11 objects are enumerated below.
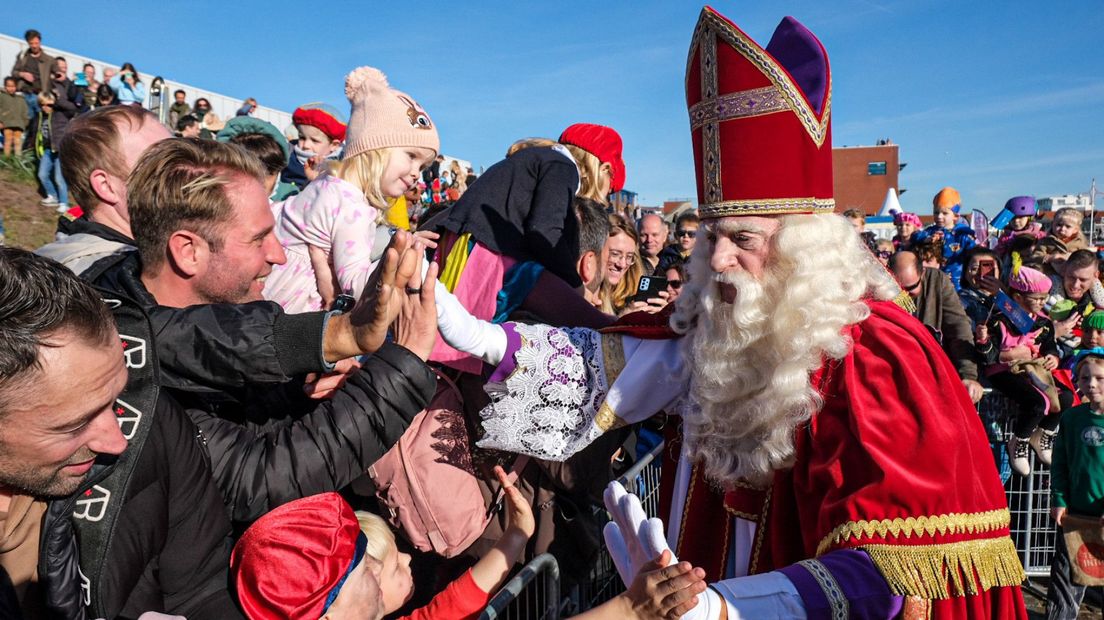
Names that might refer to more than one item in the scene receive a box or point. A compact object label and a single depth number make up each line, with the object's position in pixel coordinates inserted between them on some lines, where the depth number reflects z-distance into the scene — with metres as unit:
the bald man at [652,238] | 7.99
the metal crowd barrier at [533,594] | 2.11
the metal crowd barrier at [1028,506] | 4.80
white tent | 21.28
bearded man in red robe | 1.75
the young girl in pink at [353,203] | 3.09
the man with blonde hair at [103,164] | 2.26
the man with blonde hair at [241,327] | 1.70
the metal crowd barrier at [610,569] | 3.04
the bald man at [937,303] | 5.52
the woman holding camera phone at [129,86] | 14.01
